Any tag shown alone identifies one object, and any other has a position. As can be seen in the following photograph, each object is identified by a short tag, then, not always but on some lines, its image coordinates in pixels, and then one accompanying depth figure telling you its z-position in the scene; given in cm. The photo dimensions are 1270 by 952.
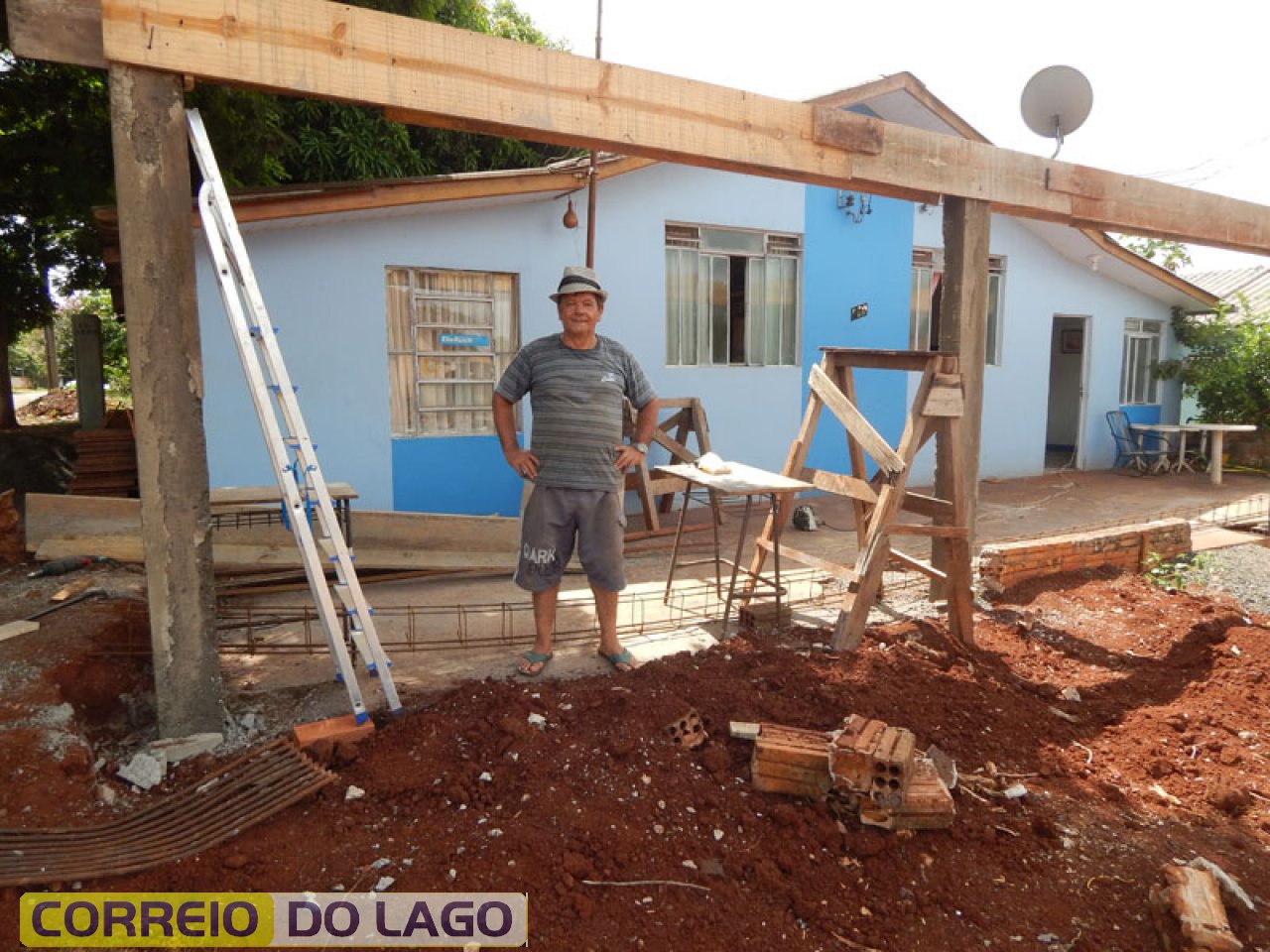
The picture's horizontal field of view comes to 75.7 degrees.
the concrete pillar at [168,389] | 293
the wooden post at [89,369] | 1021
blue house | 707
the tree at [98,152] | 834
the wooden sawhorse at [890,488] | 422
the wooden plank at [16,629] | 396
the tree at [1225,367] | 1362
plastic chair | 1333
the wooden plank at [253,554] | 564
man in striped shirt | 381
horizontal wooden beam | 289
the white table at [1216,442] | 1209
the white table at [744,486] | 434
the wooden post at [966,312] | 459
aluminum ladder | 296
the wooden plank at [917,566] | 445
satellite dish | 495
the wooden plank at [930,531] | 423
